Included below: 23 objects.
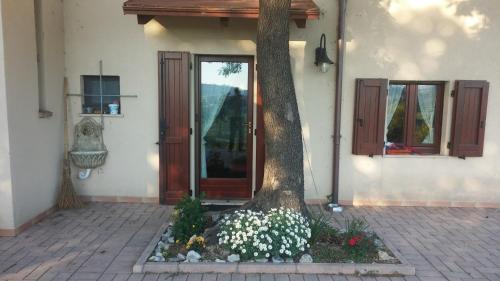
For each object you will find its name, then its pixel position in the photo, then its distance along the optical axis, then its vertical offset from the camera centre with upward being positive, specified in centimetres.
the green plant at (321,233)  374 -124
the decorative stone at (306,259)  336 -133
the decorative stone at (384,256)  347 -134
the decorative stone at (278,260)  334 -134
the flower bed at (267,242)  336 -125
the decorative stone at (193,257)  335 -133
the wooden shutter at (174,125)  522 -21
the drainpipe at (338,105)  513 +11
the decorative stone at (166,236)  388 -135
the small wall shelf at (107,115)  532 -9
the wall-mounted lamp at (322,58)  503 +74
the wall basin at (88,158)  525 -70
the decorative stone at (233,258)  335 -133
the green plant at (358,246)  343 -126
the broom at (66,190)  506 -112
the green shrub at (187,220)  374 -114
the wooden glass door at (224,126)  543 -22
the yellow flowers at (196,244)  351 -127
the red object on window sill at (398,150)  556 -54
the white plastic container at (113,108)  535 +2
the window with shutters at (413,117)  550 -5
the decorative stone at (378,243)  377 -134
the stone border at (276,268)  326 -138
